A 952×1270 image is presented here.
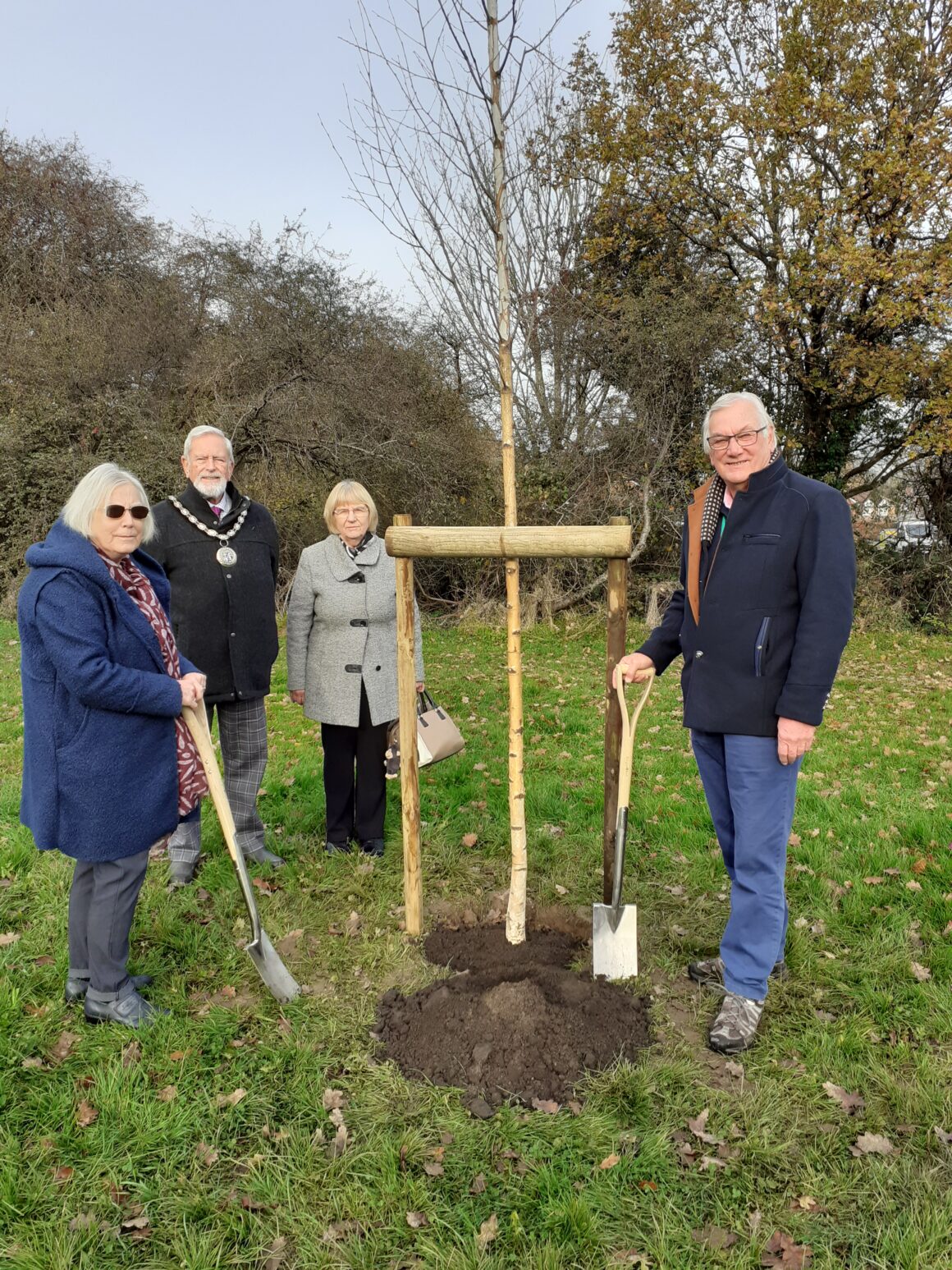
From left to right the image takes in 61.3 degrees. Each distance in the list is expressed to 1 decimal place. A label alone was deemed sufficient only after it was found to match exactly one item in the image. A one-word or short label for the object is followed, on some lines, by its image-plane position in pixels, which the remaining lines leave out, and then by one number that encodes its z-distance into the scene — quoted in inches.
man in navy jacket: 112.3
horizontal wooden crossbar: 126.6
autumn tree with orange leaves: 461.7
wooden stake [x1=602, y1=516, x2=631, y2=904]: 134.3
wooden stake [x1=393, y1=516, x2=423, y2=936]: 145.9
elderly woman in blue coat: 113.7
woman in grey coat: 176.7
